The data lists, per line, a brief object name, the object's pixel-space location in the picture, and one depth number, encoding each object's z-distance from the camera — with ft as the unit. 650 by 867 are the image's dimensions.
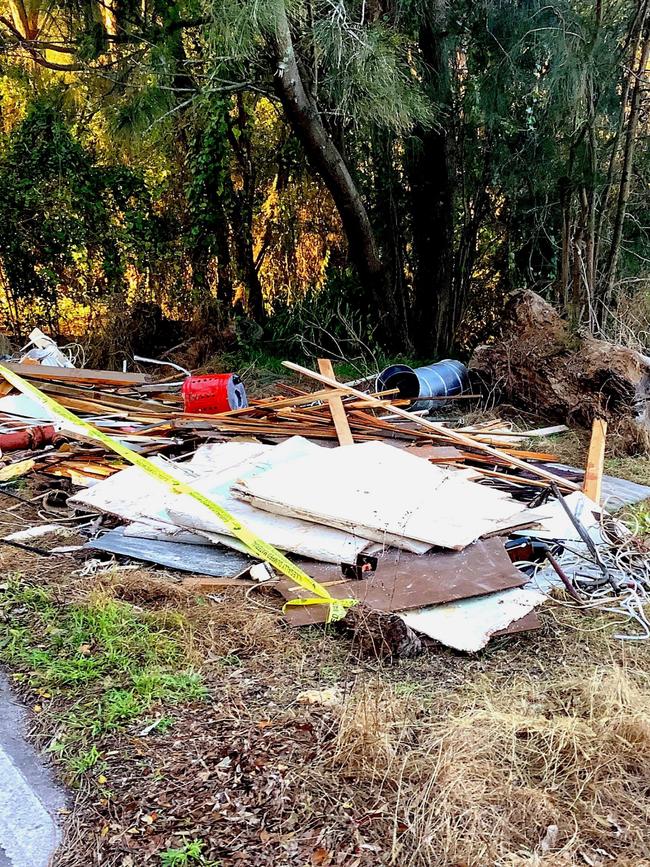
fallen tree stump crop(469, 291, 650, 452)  18.21
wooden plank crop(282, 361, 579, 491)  13.87
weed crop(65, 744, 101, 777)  7.21
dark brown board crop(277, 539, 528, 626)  9.87
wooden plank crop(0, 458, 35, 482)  15.45
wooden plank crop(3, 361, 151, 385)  21.72
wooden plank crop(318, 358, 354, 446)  16.11
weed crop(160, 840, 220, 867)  6.12
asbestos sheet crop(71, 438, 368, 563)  11.21
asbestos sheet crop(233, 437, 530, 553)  10.94
